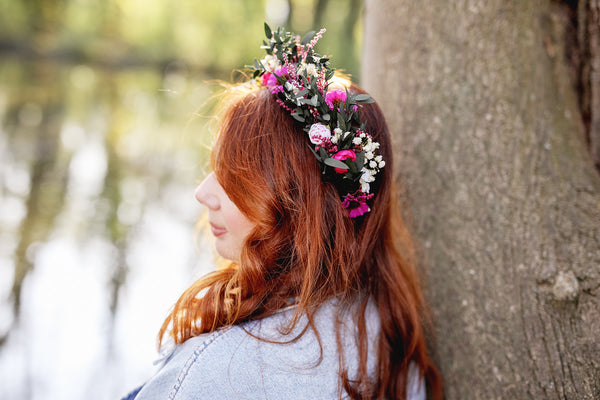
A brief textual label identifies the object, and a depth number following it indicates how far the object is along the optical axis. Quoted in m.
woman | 1.06
